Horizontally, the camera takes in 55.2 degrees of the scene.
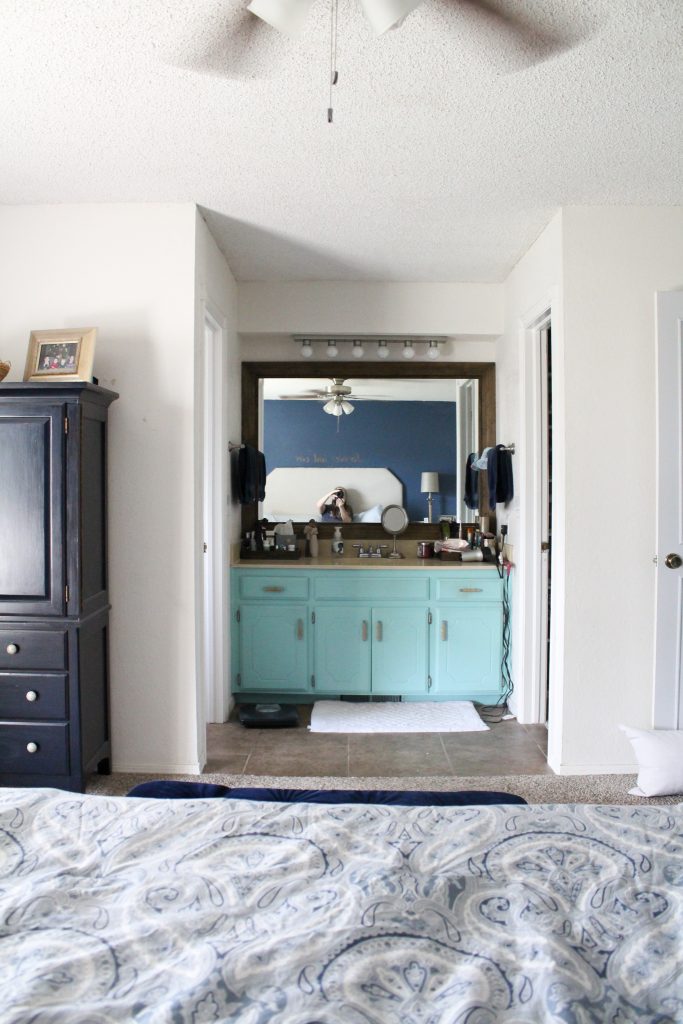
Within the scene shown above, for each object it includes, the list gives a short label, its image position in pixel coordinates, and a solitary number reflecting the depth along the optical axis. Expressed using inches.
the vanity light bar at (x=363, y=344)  166.1
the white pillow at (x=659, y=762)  108.7
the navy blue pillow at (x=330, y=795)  65.6
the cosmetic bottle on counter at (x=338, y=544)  172.9
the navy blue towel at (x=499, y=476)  151.9
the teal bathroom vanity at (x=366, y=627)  153.6
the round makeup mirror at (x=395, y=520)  174.7
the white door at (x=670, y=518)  112.3
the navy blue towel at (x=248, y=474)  155.2
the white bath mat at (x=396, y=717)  142.6
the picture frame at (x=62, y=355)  110.9
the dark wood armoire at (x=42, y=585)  103.4
